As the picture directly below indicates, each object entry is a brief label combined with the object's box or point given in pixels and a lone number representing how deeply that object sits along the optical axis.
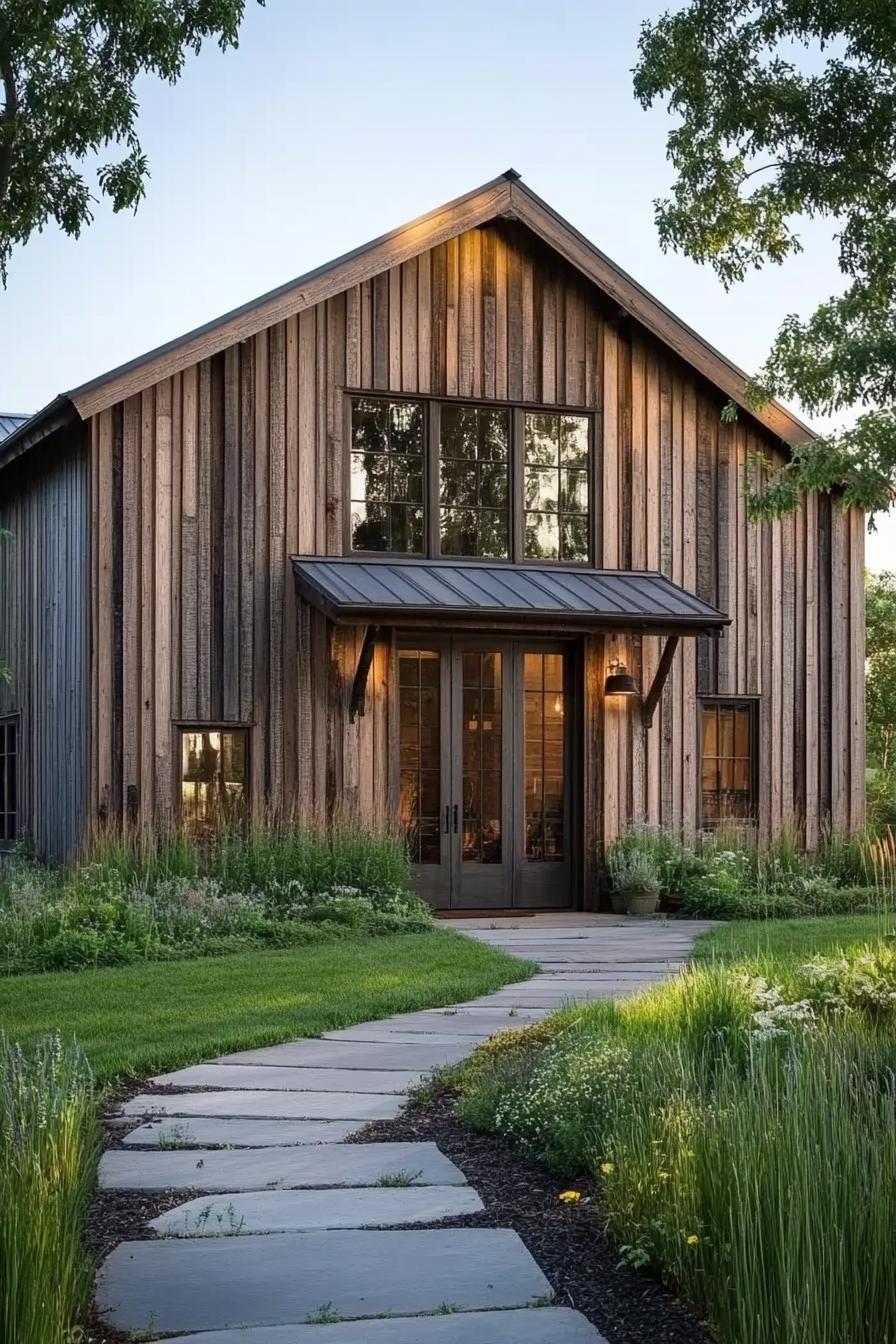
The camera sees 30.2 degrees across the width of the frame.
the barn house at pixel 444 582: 13.54
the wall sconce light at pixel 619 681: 14.69
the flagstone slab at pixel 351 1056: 6.65
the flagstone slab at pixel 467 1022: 7.42
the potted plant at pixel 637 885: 14.33
